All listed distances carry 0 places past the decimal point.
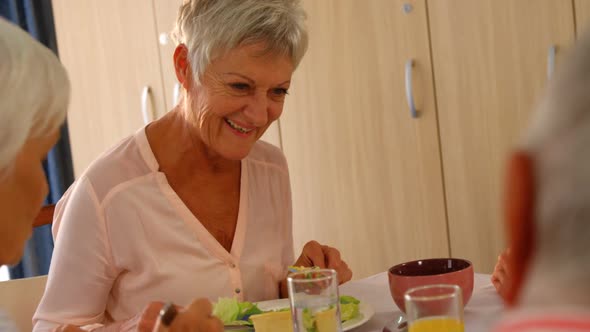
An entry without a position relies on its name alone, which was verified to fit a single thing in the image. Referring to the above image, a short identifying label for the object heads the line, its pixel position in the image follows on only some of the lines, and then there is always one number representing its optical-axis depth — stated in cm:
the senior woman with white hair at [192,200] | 291
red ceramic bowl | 263
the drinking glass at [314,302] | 255
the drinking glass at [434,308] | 210
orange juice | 211
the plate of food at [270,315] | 263
